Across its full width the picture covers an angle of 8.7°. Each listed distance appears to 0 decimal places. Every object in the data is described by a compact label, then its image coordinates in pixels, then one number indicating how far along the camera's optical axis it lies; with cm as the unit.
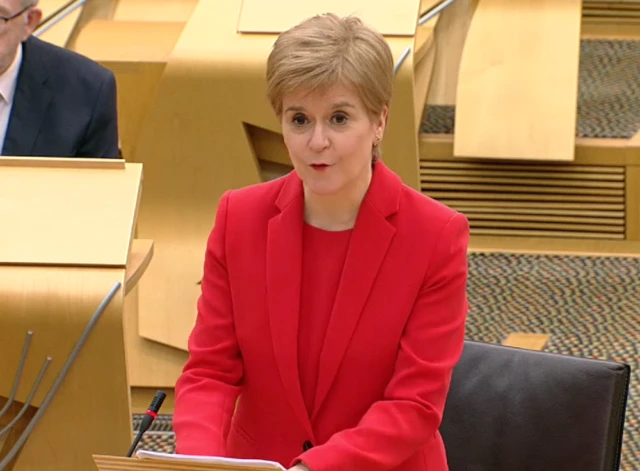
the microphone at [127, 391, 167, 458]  654
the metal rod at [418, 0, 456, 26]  1104
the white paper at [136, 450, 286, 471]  620
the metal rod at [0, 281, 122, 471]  713
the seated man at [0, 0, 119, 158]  789
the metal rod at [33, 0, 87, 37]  1092
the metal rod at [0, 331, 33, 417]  716
